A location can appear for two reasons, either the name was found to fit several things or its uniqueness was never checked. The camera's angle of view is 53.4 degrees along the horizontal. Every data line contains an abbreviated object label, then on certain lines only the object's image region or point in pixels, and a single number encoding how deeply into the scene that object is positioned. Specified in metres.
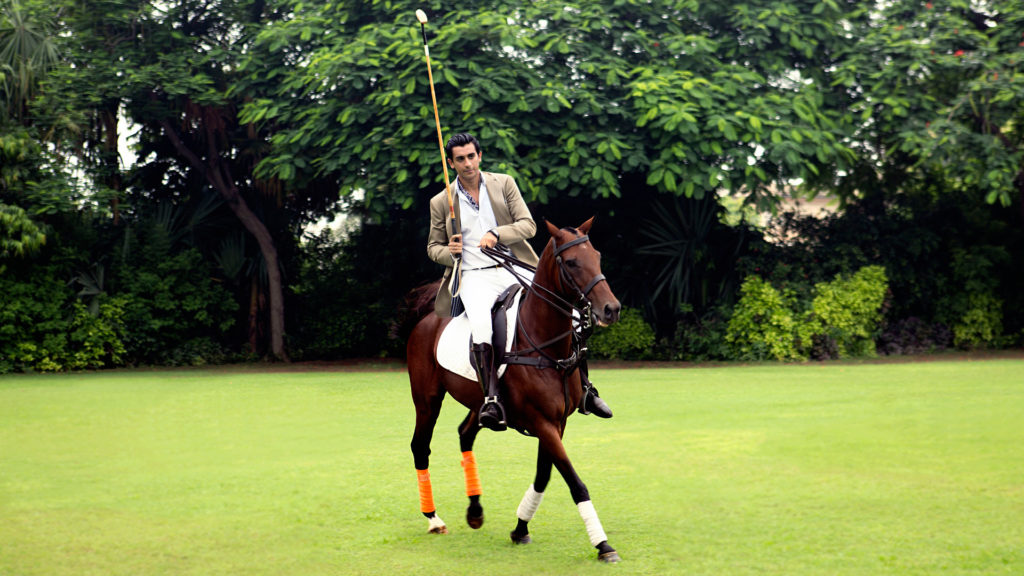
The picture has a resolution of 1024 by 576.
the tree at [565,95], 17.39
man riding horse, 7.04
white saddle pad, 7.21
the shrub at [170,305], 21.05
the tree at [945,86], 18.42
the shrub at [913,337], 21.59
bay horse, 6.27
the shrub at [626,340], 21.31
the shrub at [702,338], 20.62
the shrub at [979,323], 21.75
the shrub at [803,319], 19.97
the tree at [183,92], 19.91
